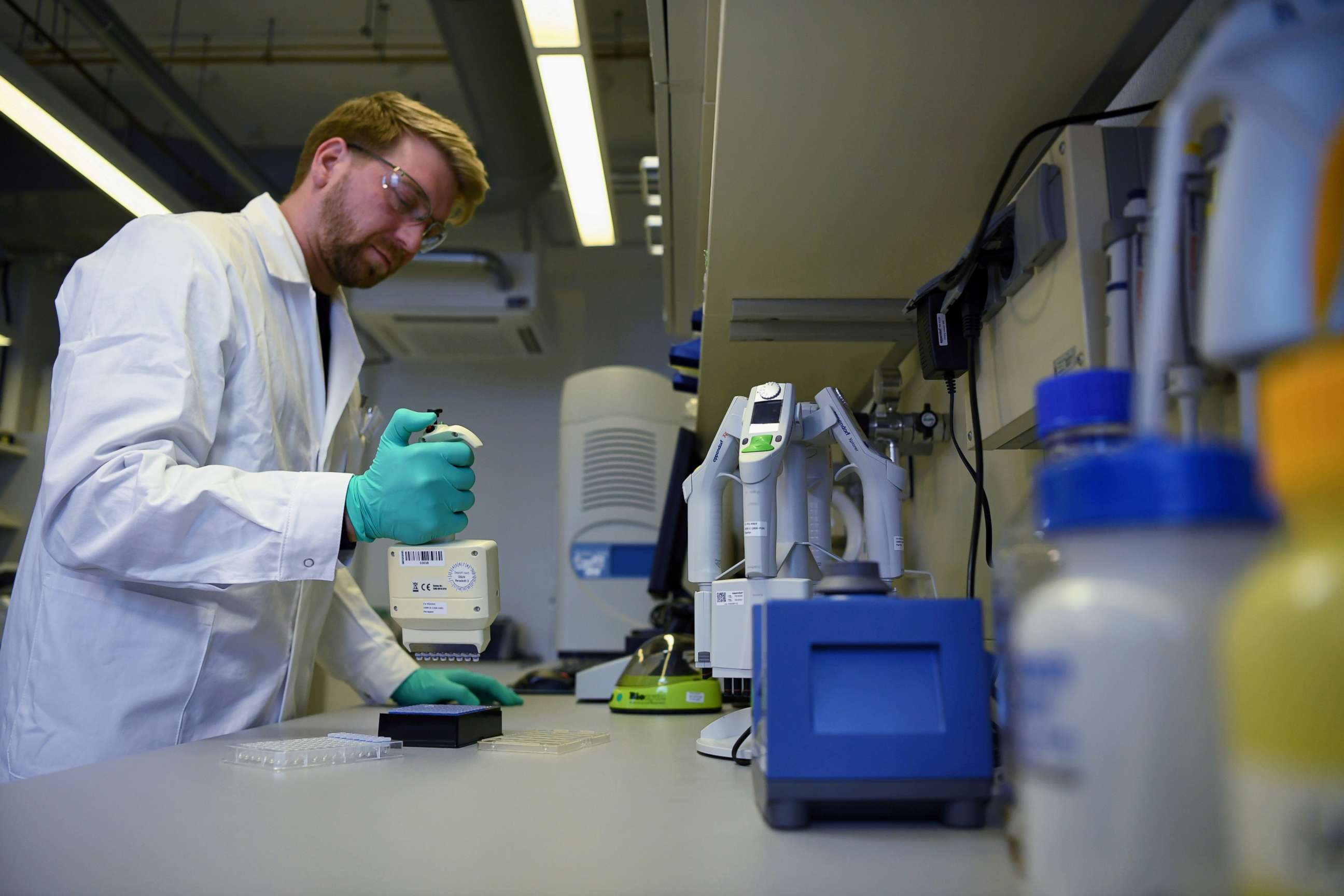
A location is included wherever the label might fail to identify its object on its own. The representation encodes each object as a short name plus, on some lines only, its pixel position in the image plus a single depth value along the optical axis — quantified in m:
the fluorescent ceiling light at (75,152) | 2.46
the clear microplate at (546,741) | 1.07
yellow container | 0.25
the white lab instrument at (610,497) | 3.11
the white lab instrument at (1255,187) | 0.30
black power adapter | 1.21
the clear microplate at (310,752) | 0.95
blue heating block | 0.59
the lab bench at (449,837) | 0.52
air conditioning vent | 3.91
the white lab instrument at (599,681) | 1.83
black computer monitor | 2.39
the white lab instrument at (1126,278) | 0.78
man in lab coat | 1.20
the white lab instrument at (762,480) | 1.11
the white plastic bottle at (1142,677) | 0.29
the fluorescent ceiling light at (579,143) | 2.14
